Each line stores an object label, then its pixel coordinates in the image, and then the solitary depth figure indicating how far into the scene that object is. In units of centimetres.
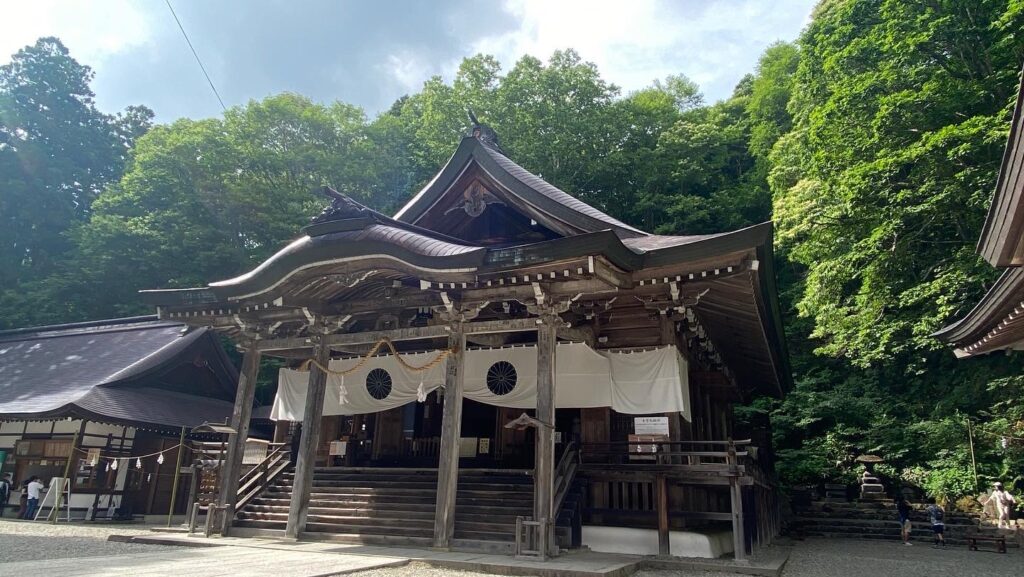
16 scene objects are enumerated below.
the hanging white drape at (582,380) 937
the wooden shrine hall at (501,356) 817
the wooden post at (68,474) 1400
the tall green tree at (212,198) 2648
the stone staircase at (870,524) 1482
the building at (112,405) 1466
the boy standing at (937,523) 1411
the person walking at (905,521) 1455
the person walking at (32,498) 1422
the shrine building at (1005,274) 448
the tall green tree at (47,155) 2895
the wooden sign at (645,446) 871
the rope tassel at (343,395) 1062
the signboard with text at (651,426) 932
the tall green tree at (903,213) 1596
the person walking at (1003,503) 1459
